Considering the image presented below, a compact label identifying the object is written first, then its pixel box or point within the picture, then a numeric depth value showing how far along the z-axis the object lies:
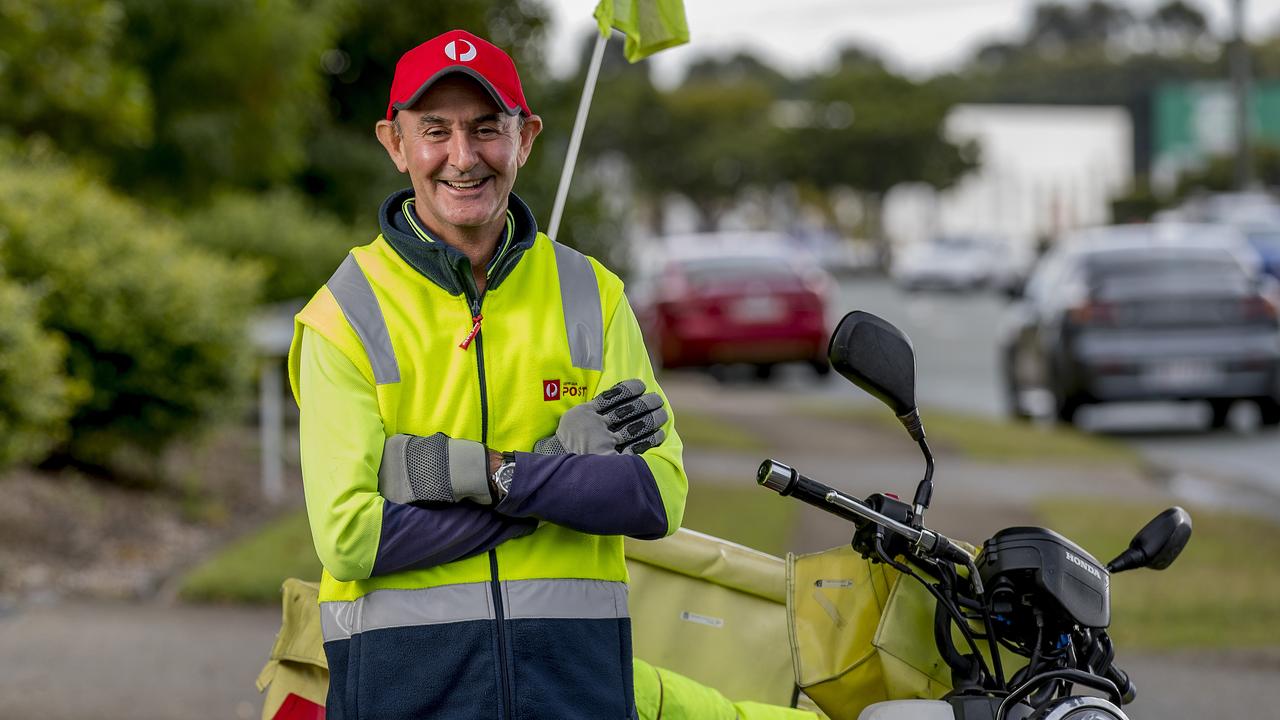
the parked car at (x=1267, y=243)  31.59
